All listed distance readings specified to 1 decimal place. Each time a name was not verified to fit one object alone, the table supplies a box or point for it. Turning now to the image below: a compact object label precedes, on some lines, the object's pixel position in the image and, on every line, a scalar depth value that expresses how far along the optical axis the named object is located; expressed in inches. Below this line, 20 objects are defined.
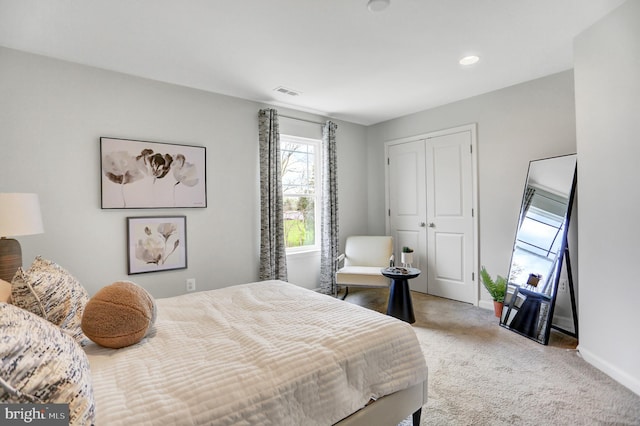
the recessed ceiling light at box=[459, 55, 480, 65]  110.7
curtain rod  161.9
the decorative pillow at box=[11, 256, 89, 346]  51.3
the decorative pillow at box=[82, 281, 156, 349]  55.8
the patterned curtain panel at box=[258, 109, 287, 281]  148.5
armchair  150.0
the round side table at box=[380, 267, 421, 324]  130.8
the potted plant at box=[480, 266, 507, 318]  132.9
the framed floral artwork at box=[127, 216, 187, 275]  119.1
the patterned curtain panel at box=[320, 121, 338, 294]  173.0
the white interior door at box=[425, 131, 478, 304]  156.3
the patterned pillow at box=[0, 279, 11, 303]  51.3
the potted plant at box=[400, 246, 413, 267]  139.4
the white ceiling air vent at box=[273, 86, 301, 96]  136.9
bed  41.6
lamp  80.0
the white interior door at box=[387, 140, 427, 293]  176.2
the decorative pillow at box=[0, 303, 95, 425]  30.4
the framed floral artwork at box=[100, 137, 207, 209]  114.1
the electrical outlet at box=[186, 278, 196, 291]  131.0
